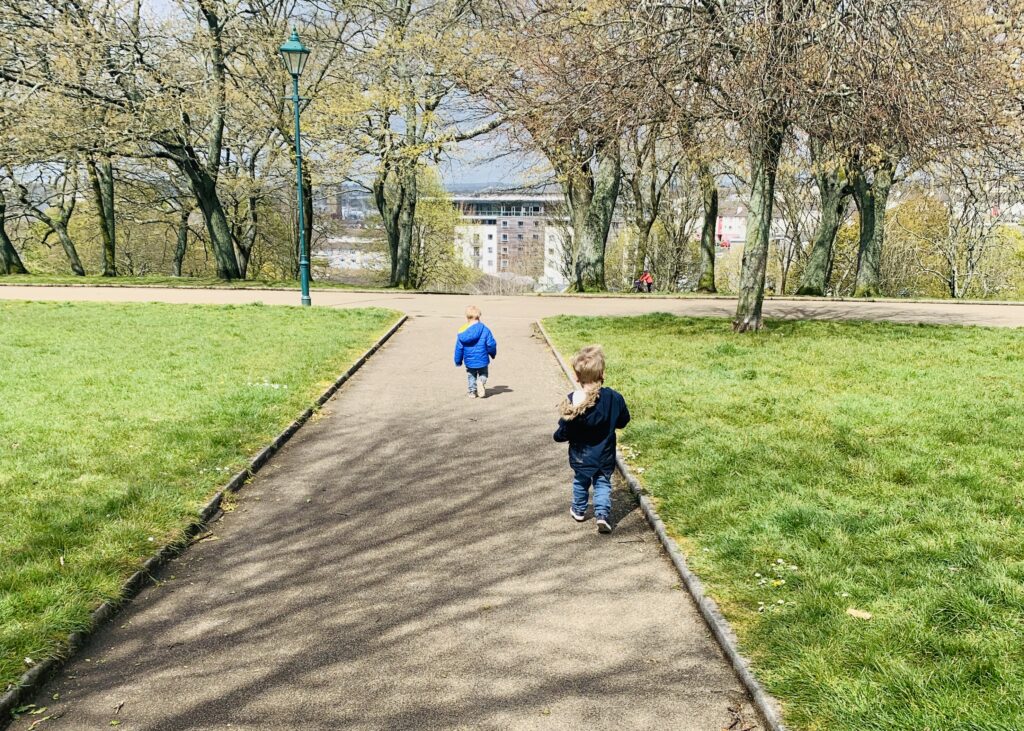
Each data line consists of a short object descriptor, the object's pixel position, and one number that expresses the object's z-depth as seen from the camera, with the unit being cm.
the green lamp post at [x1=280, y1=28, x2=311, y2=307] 1652
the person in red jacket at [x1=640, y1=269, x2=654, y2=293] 3280
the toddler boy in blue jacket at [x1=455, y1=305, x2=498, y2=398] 908
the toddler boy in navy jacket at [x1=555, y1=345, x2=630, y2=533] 506
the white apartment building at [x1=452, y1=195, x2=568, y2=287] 15662
